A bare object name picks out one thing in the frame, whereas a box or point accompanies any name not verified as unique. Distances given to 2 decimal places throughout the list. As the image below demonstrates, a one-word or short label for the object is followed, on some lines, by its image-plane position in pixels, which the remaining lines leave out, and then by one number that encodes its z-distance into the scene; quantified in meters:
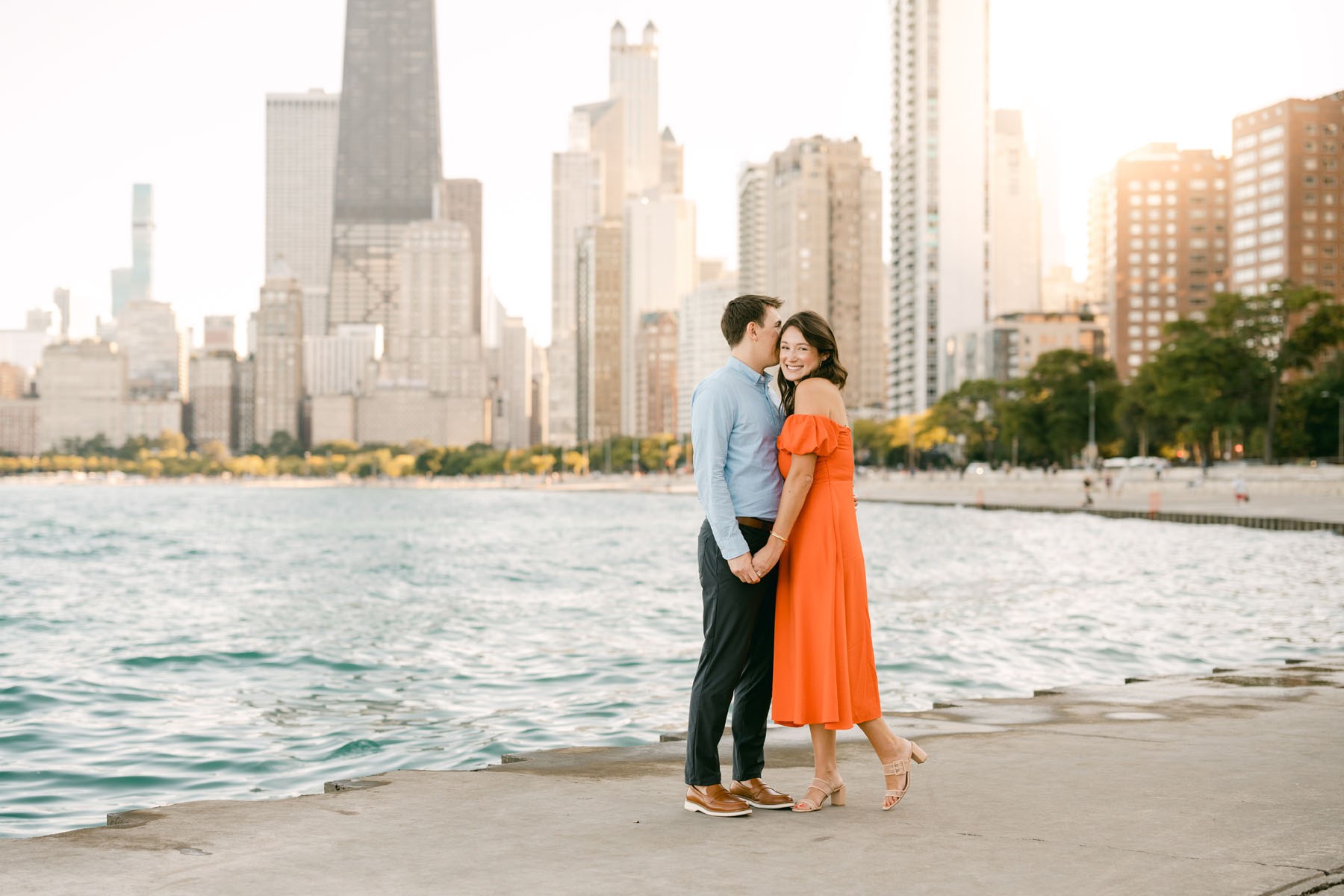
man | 5.63
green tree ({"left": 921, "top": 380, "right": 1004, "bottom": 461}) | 119.56
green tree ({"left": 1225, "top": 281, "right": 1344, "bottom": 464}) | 72.00
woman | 5.61
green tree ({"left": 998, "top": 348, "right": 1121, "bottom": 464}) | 98.75
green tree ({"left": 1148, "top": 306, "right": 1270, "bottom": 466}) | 73.81
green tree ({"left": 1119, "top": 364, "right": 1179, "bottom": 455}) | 106.12
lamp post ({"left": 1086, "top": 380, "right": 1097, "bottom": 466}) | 93.69
